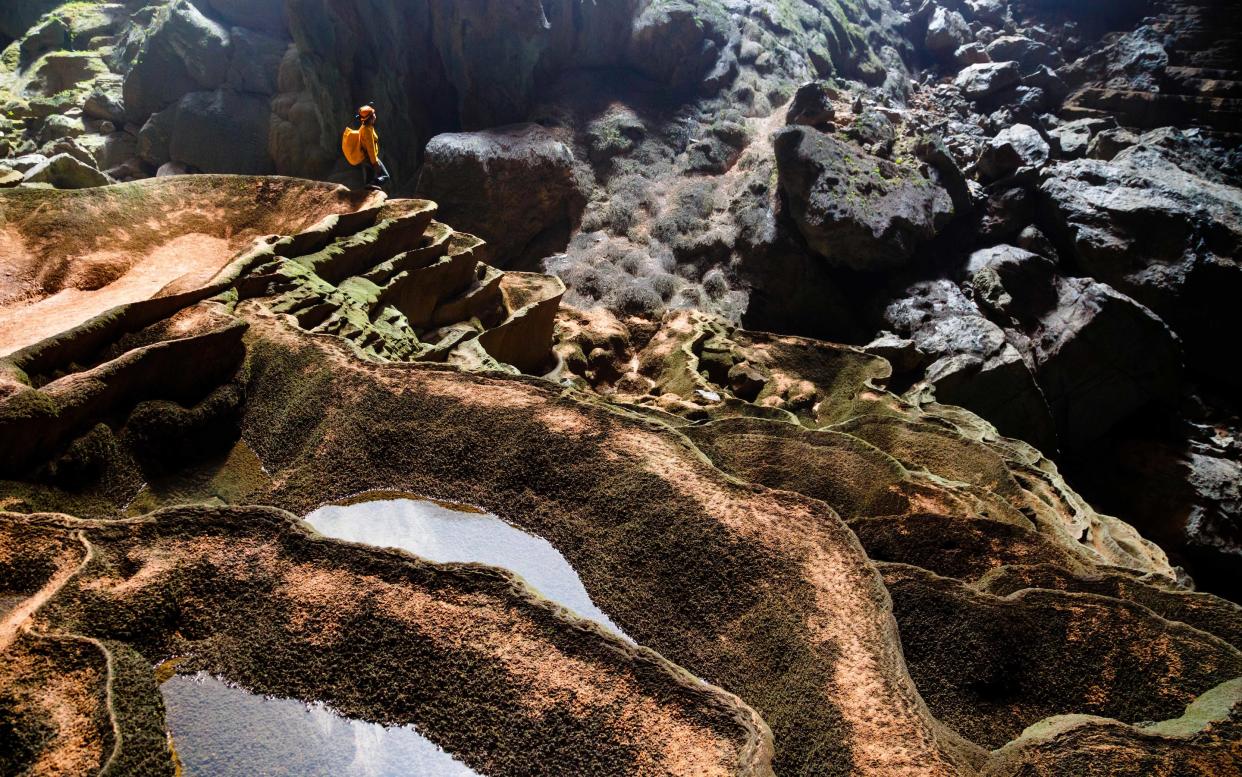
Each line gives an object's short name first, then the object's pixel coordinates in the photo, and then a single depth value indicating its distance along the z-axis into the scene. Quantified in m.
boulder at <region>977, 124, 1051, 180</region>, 19.70
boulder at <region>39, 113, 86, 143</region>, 21.02
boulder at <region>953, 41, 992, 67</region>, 27.47
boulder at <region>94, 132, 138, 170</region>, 21.36
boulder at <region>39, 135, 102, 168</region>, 18.84
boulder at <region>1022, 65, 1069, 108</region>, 24.33
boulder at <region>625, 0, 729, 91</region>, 23.45
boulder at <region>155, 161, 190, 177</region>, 21.02
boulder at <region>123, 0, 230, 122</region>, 20.95
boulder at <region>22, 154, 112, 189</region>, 14.37
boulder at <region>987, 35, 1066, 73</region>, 25.88
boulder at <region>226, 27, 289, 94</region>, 21.39
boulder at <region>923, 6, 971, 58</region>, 28.89
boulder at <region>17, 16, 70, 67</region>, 22.92
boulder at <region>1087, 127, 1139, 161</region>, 20.61
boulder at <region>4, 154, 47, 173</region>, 15.68
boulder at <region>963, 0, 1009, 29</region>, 29.19
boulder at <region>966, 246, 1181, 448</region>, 17.02
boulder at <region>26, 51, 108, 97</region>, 22.41
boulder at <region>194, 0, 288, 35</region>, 21.52
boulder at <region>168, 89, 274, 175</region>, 20.91
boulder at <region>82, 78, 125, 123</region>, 21.92
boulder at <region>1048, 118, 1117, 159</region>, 21.70
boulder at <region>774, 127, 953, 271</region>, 17.22
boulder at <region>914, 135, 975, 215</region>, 18.98
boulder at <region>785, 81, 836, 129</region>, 20.92
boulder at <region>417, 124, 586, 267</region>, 18.77
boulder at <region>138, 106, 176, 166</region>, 21.20
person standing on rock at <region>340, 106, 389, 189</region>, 12.41
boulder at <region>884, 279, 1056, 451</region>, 15.66
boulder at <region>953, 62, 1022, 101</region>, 24.67
